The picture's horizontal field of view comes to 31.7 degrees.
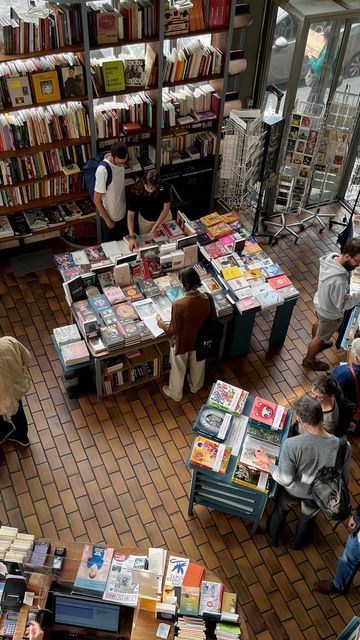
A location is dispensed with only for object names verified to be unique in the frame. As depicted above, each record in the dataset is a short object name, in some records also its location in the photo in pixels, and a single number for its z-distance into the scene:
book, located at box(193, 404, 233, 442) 5.54
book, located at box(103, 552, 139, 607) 4.37
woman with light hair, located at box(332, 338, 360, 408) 5.71
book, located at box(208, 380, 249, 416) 5.70
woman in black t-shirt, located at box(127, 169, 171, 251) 7.17
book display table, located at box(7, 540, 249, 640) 4.32
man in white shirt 6.92
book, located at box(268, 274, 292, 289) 7.10
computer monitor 4.33
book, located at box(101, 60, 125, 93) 7.10
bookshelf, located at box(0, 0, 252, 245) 6.75
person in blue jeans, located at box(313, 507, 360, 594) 4.90
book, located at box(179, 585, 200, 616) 4.39
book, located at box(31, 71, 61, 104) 6.80
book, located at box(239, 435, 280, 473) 5.34
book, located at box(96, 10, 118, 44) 6.65
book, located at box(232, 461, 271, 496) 5.30
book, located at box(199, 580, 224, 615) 4.44
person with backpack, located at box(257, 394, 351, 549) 4.60
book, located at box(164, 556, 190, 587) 4.60
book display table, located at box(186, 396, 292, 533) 5.38
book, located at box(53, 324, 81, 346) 6.53
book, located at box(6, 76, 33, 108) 6.69
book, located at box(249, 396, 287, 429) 5.55
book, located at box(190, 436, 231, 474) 5.34
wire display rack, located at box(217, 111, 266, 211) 7.97
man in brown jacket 5.87
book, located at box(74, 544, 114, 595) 4.45
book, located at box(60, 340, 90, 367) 6.32
